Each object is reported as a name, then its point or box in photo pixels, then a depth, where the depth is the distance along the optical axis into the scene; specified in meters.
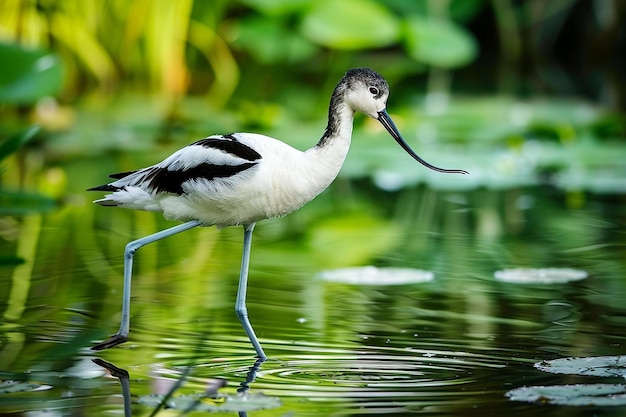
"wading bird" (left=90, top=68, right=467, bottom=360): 8.73
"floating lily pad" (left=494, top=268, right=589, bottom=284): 11.77
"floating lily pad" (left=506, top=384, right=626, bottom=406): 7.42
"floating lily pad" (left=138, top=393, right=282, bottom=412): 7.26
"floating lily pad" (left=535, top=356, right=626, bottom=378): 8.12
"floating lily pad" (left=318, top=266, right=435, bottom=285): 11.68
